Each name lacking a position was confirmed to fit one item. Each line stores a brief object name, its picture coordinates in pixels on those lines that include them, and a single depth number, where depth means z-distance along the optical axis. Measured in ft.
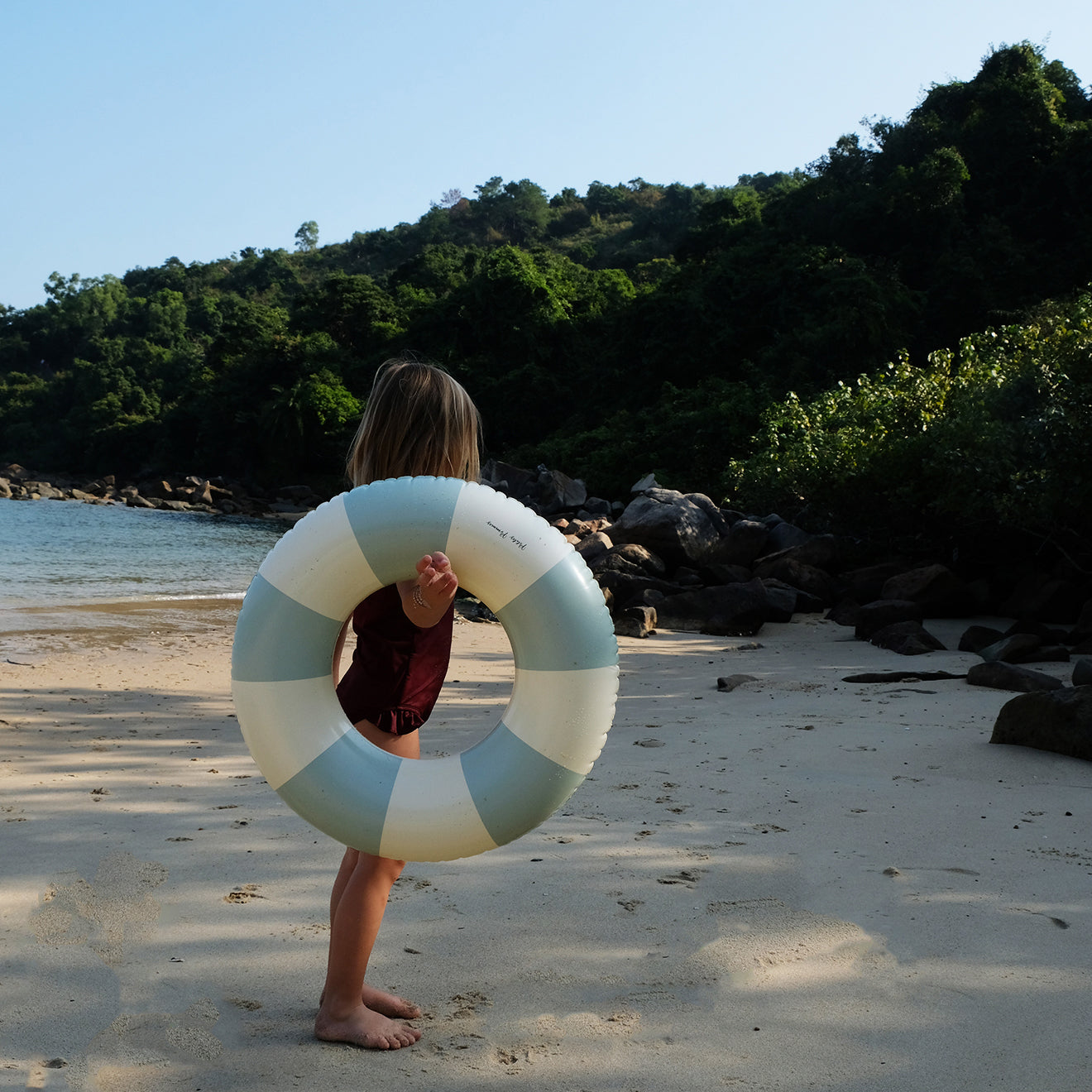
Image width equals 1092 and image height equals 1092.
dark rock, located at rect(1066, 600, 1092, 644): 23.25
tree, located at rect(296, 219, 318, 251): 271.69
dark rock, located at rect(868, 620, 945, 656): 23.53
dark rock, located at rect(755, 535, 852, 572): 36.76
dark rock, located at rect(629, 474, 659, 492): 67.82
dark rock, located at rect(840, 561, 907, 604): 32.22
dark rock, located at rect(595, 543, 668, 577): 37.06
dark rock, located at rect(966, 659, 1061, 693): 16.88
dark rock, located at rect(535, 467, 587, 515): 73.61
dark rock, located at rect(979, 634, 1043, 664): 21.22
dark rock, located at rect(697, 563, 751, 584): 34.57
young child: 6.53
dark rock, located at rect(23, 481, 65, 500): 127.85
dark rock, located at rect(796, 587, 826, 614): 32.73
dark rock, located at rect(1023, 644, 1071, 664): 21.17
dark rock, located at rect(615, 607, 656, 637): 28.86
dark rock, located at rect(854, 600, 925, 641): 26.27
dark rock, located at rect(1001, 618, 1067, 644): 23.80
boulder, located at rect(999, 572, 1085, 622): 27.12
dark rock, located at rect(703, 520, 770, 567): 38.32
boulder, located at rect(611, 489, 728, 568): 38.65
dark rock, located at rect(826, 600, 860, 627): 29.73
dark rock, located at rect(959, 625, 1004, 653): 23.26
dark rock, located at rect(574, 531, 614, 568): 39.73
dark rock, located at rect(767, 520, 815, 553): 39.29
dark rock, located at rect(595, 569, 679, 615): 34.01
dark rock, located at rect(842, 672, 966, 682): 19.03
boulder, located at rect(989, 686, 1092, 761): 12.28
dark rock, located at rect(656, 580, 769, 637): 29.40
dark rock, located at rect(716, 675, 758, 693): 19.25
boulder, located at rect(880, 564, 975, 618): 29.30
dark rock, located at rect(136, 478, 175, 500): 123.85
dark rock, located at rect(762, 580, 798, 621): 30.48
